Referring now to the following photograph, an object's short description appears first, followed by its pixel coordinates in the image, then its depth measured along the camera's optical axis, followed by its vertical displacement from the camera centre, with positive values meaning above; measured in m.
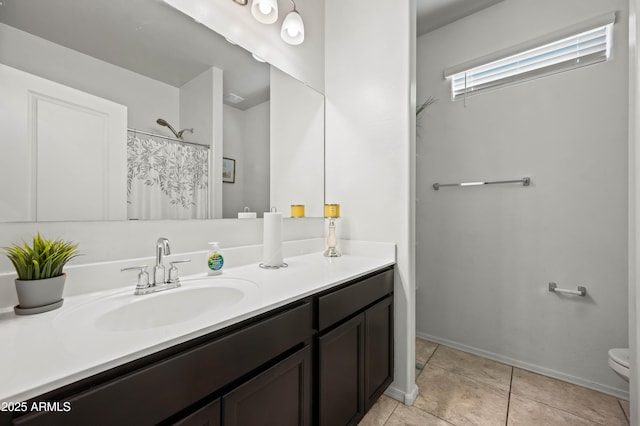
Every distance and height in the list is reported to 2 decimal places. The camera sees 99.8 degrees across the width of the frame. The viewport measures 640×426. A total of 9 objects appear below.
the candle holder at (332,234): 1.75 -0.15
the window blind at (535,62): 1.72 +1.08
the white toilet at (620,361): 1.30 -0.75
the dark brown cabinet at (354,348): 1.09 -0.65
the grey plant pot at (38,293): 0.74 -0.23
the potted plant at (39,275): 0.74 -0.18
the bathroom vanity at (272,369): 0.53 -0.43
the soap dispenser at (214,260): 1.20 -0.22
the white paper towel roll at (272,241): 1.38 -0.15
